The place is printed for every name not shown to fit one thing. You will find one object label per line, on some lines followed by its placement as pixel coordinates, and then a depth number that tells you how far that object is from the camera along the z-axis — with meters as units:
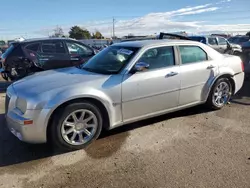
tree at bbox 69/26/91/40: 64.06
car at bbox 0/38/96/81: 7.30
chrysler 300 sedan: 3.25
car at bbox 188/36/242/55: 13.11
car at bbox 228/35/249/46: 19.41
